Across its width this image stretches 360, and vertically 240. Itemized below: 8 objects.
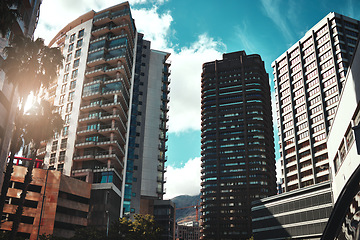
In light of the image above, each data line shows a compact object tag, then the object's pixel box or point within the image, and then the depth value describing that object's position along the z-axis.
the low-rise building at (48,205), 64.38
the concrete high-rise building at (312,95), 121.50
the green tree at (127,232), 56.59
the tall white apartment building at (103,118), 85.00
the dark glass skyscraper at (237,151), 172.38
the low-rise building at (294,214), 89.06
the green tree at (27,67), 31.00
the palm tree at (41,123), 39.78
